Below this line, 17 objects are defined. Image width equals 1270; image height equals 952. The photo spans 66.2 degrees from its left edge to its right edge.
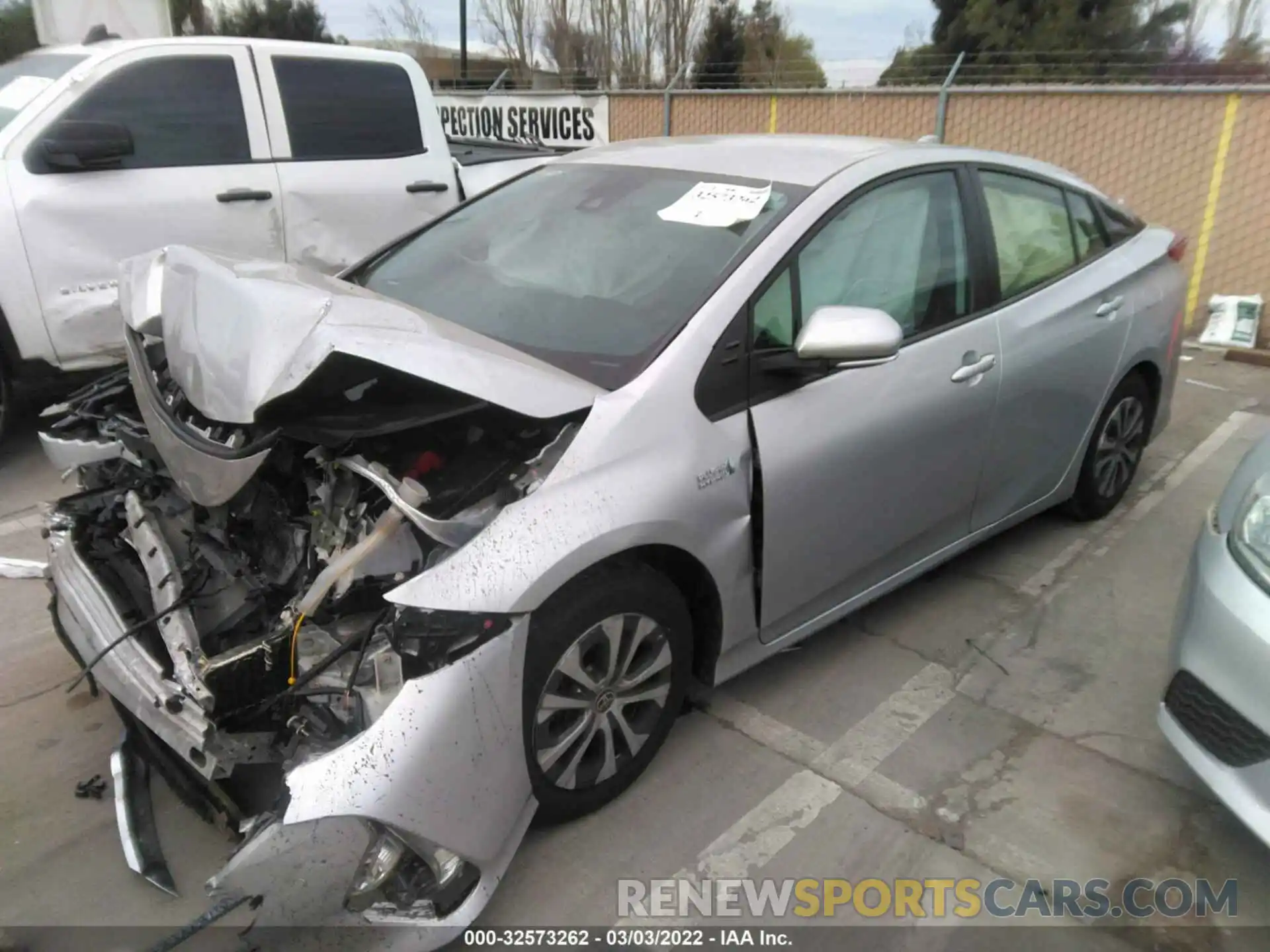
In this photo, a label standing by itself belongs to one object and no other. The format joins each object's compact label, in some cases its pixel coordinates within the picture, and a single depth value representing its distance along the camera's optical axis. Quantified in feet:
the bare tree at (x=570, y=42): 77.05
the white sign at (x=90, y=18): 33.14
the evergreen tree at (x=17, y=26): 49.75
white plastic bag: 25.79
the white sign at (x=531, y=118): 43.98
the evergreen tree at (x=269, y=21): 96.37
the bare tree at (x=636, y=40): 74.79
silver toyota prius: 6.94
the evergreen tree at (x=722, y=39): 75.36
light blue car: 7.31
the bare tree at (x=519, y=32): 80.02
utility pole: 73.89
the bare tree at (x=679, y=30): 74.64
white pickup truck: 15.60
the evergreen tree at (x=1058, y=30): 62.08
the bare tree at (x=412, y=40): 89.15
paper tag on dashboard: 9.54
